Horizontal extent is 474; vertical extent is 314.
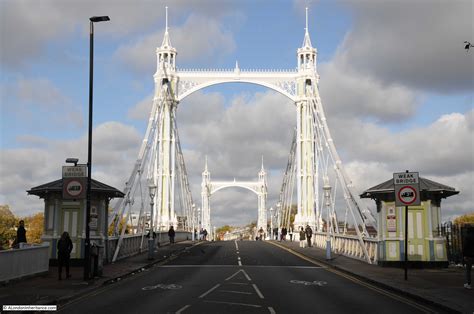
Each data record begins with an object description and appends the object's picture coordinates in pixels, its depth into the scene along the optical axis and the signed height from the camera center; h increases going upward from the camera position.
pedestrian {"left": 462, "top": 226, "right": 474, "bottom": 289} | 18.31 -0.84
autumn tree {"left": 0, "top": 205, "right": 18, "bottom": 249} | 98.56 -0.69
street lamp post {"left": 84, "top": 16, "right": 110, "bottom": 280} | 20.53 +2.51
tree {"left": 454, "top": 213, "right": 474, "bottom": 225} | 106.22 +0.49
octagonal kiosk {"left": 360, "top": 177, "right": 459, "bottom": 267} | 25.70 -0.32
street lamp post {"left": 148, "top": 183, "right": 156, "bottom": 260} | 36.19 +1.61
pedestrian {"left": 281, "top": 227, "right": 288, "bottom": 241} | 64.62 -1.32
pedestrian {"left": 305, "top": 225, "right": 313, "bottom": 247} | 45.61 -0.94
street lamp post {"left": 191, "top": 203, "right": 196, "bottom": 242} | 67.86 +0.29
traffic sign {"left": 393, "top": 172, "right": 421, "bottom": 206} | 20.00 +1.08
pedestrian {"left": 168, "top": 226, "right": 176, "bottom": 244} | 49.22 -1.09
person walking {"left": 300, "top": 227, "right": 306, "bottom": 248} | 45.69 -1.41
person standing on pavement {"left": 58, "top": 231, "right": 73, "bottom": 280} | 21.17 -1.03
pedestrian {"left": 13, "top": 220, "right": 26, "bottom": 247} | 23.58 -0.51
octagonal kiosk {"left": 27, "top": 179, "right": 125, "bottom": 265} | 26.34 +0.14
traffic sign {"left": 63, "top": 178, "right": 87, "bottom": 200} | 20.77 +1.15
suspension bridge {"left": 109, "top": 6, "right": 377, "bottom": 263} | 57.94 +10.55
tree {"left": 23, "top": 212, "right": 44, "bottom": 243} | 107.61 -1.29
